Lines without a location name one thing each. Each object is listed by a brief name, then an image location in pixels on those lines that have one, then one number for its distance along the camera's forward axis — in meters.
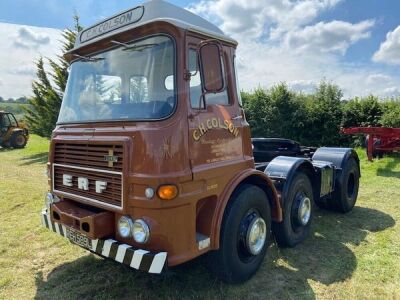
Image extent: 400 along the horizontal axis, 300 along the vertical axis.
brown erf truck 2.95
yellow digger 21.66
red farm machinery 10.10
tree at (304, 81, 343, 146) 14.00
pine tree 17.47
